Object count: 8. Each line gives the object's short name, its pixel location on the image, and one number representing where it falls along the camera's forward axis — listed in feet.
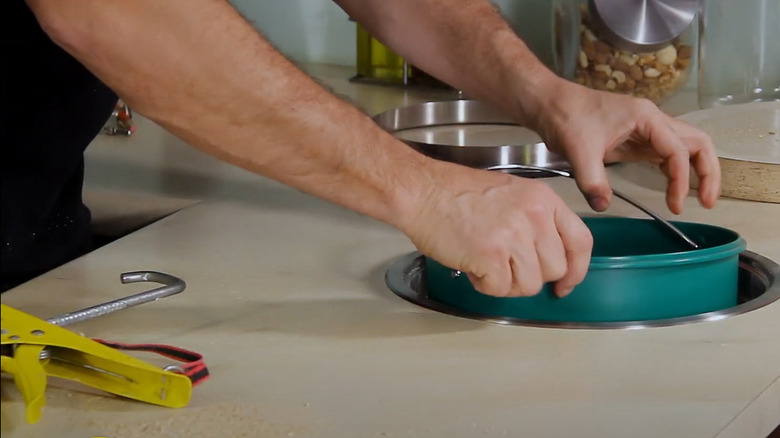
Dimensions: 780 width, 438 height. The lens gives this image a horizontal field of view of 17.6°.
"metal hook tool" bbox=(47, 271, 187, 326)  6.35
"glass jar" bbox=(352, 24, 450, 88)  8.62
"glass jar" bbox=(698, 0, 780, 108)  7.89
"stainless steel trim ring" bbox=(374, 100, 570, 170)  7.39
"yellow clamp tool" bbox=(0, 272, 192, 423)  5.18
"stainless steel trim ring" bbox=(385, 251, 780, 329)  6.37
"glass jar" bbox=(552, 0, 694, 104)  7.95
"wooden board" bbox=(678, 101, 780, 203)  7.12
